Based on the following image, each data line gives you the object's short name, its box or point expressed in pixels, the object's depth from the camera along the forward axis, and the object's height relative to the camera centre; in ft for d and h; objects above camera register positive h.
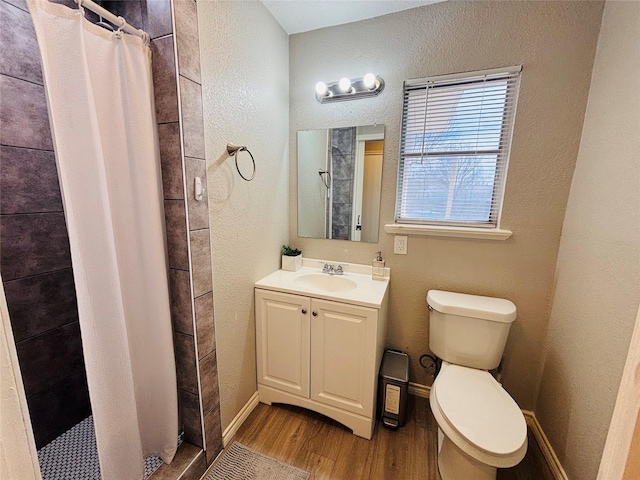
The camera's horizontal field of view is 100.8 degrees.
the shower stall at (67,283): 3.45 -1.45
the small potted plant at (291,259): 6.30 -1.57
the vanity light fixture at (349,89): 5.46 +2.20
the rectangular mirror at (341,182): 5.83 +0.26
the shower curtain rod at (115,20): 2.74 +1.90
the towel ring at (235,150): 4.44 +0.69
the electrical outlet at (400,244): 5.78 -1.08
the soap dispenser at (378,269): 5.85 -1.63
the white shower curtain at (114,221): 2.73 -0.39
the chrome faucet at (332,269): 6.15 -1.76
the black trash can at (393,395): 5.10 -3.85
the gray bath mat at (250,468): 4.34 -4.60
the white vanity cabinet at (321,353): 4.78 -3.07
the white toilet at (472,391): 3.52 -3.12
